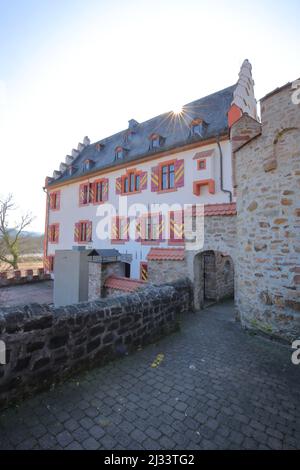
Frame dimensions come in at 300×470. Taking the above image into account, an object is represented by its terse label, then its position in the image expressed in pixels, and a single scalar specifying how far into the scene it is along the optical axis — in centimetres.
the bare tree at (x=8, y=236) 2283
